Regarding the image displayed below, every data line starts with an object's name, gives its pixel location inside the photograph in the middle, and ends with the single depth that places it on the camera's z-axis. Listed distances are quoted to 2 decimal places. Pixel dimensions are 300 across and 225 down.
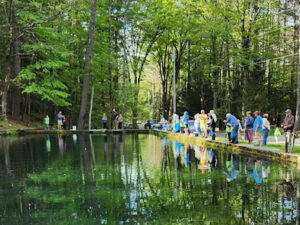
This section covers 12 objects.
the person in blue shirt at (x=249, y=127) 18.05
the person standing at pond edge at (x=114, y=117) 35.15
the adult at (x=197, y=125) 23.07
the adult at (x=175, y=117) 28.48
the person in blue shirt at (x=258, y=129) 16.42
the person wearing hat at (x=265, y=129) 17.19
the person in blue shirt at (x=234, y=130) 17.58
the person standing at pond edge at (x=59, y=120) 35.02
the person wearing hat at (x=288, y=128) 13.35
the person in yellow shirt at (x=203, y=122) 21.83
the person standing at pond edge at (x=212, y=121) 20.52
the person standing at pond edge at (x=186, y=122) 24.90
